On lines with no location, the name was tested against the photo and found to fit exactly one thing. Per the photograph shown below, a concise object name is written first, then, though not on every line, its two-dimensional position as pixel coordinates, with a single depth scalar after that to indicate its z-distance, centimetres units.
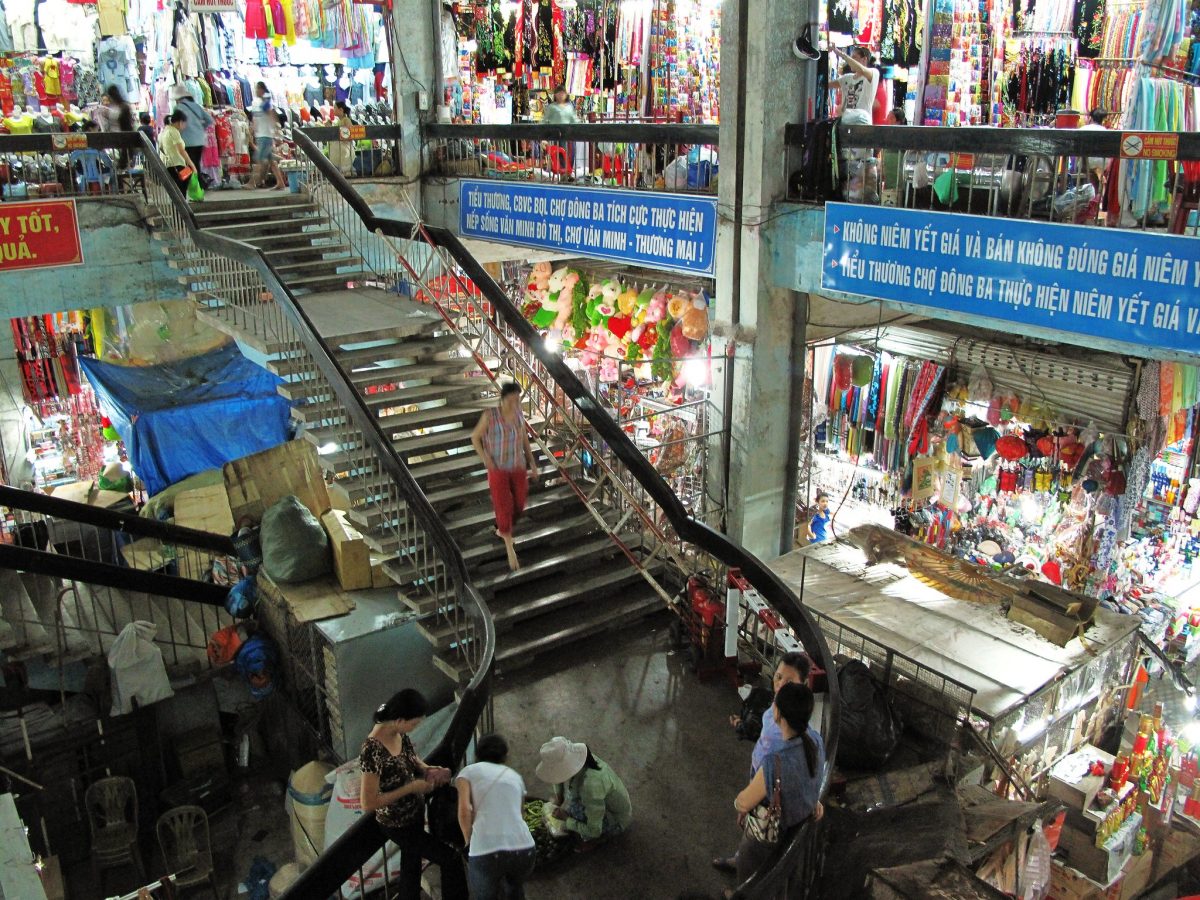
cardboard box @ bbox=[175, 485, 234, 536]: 1316
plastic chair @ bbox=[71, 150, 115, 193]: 1316
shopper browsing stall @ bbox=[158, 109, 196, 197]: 1236
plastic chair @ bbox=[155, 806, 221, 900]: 909
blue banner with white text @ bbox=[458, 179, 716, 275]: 978
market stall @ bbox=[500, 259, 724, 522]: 1103
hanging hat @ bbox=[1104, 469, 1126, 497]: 966
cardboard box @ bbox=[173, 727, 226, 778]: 1046
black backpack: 862
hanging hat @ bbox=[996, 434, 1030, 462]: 1010
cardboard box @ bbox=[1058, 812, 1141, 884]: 845
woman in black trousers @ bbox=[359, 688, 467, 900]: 488
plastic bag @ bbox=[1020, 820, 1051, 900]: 690
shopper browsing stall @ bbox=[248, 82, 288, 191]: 1404
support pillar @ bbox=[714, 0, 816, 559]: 881
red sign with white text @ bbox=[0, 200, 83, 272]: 1170
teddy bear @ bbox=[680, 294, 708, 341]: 1153
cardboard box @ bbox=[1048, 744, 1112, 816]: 847
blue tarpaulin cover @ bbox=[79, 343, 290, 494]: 1291
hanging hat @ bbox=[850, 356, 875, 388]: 1134
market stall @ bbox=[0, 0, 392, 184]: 1502
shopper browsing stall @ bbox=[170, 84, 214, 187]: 1284
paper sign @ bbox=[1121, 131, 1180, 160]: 636
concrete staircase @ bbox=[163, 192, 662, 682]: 836
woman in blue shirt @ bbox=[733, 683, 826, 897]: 495
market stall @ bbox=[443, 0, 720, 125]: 1442
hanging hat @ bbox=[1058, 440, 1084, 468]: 987
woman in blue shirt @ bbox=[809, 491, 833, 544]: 1223
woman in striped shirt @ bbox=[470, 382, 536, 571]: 812
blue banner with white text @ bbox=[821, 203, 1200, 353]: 637
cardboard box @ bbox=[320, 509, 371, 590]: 936
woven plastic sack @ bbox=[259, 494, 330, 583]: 952
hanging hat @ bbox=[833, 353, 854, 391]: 1169
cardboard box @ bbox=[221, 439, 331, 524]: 1364
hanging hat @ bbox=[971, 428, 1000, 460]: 1048
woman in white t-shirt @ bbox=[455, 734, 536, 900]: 500
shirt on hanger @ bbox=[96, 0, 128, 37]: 1534
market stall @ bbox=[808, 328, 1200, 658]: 976
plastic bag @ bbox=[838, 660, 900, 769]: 688
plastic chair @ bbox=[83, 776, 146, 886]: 938
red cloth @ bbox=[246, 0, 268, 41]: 1462
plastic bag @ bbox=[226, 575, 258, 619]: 1039
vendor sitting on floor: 593
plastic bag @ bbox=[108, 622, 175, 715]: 979
